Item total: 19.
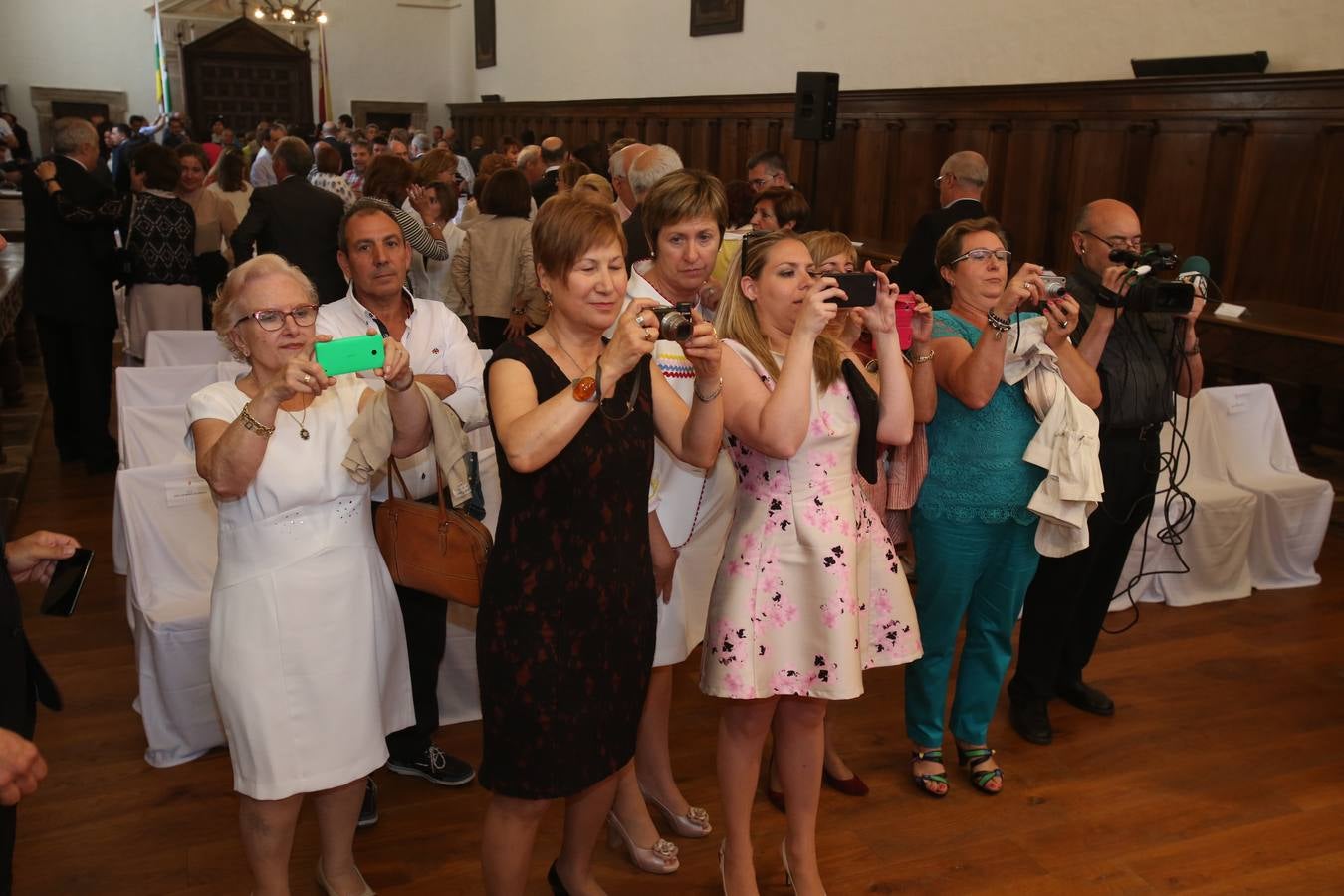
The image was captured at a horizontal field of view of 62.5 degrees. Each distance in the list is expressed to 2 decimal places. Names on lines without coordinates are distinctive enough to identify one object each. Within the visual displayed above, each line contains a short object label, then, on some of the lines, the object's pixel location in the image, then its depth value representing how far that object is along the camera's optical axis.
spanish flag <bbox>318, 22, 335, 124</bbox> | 18.91
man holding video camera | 3.05
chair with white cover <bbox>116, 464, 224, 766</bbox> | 3.18
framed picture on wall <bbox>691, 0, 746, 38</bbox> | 12.36
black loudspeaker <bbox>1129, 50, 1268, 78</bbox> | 6.72
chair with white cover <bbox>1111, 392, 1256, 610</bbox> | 4.60
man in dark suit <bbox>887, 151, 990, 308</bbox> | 5.45
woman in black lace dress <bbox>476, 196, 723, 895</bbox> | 2.08
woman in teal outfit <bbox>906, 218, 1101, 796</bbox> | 2.96
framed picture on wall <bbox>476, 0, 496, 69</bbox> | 19.83
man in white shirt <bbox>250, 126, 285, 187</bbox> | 9.77
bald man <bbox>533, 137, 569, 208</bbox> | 7.50
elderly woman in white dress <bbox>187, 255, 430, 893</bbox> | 2.22
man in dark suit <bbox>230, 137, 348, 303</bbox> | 4.88
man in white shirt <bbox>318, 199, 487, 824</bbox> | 2.90
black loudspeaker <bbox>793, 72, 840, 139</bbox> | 7.66
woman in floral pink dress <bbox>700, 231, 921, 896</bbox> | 2.45
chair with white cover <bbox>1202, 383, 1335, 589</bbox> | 4.79
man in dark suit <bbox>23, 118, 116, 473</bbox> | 5.46
